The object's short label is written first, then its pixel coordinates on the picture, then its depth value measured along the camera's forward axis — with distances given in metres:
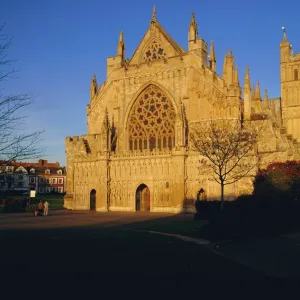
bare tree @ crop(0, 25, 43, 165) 11.27
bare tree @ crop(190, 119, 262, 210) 32.78
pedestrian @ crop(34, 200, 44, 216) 38.94
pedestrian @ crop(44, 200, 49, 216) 38.79
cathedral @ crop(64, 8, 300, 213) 39.94
